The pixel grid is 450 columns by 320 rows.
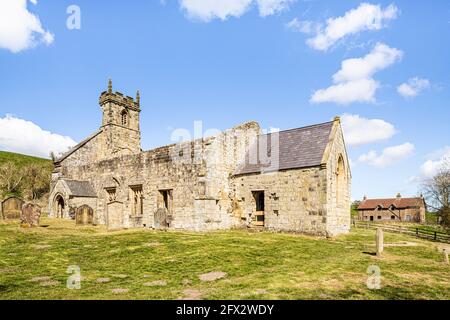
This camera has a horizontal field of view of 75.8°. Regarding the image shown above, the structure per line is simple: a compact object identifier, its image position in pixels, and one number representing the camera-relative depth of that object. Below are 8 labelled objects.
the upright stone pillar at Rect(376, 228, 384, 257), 11.27
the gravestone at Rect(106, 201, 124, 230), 18.95
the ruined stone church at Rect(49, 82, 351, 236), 17.00
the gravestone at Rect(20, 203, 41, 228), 17.00
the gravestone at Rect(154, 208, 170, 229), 19.06
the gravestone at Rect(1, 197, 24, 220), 19.78
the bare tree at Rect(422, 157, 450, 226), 39.03
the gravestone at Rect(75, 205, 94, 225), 20.11
